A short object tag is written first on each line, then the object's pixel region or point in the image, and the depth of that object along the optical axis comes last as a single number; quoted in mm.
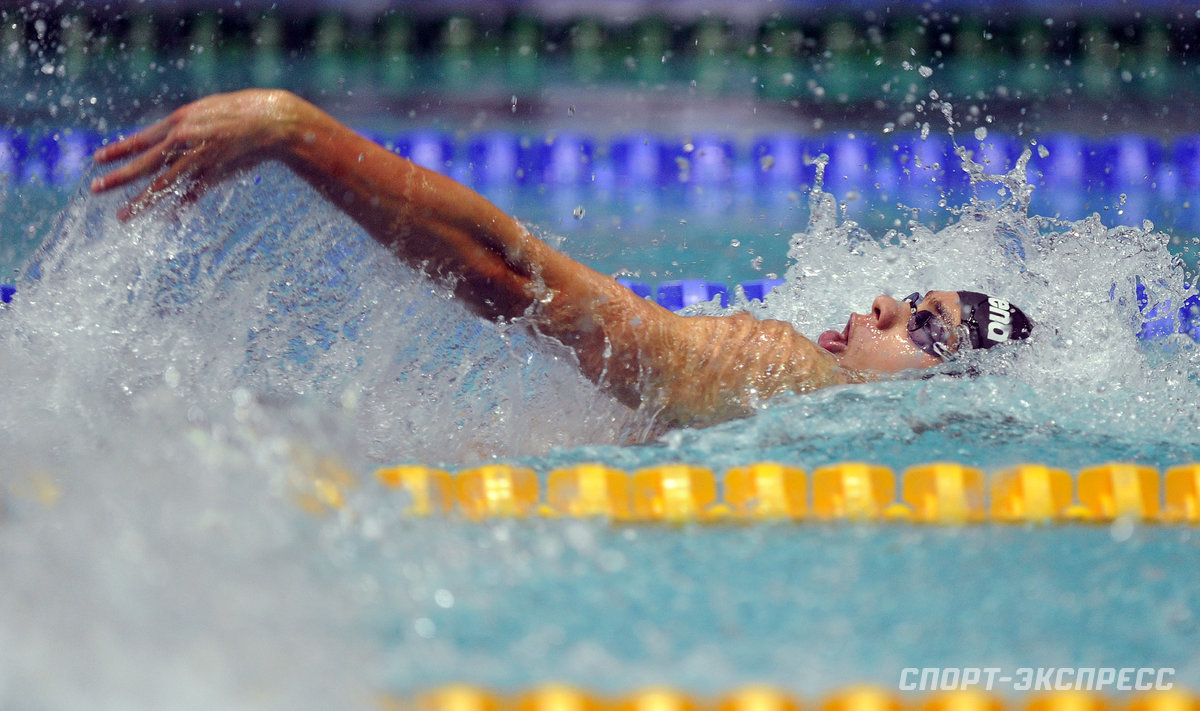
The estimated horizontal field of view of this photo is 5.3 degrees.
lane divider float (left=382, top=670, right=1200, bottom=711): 12746
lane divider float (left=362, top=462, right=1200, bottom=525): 13107
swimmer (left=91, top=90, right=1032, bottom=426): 13020
